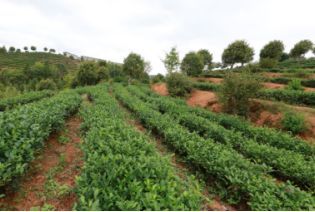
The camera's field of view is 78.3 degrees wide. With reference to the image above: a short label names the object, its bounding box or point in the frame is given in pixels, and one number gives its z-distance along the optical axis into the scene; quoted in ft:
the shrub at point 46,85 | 160.76
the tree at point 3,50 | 301.02
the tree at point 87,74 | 116.57
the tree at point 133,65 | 117.19
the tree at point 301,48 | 115.75
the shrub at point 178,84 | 69.72
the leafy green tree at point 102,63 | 154.40
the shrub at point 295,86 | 53.01
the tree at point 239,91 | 40.59
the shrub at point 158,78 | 122.96
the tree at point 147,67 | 130.40
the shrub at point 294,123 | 32.04
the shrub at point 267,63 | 98.68
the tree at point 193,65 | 103.65
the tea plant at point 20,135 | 11.10
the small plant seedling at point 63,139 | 23.12
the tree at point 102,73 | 124.33
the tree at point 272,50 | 109.14
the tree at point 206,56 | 141.83
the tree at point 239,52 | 98.27
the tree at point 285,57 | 164.76
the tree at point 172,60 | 119.60
